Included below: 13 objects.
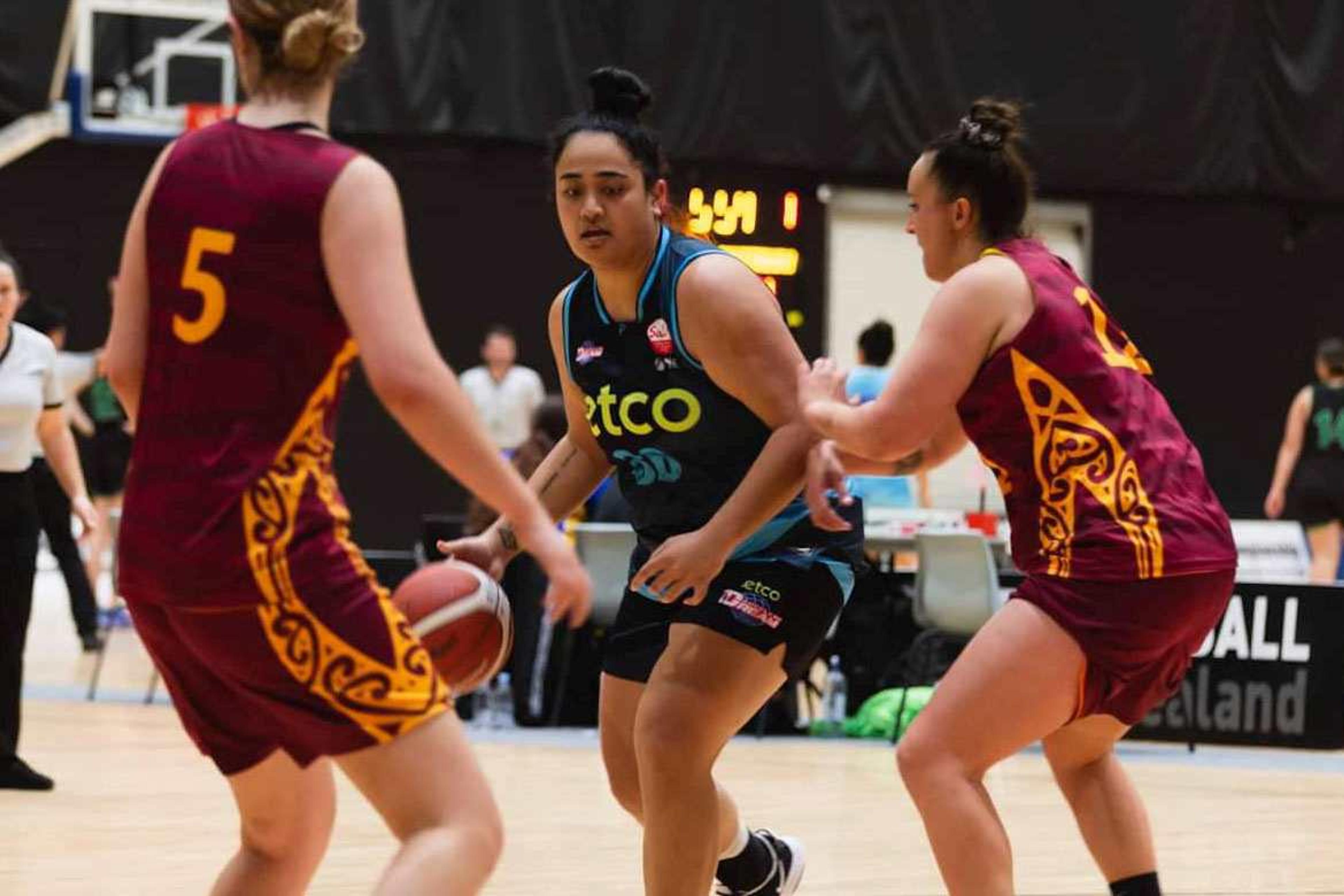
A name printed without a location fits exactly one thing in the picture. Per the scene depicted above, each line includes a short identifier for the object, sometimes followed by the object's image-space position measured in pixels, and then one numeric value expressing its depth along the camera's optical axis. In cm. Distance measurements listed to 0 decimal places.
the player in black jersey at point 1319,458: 2670
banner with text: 1816
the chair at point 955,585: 1889
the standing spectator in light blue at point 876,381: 2102
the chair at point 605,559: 1906
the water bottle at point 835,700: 2025
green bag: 1953
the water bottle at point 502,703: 2022
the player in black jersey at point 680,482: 842
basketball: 680
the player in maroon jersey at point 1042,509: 773
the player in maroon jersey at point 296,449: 583
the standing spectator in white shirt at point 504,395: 2997
